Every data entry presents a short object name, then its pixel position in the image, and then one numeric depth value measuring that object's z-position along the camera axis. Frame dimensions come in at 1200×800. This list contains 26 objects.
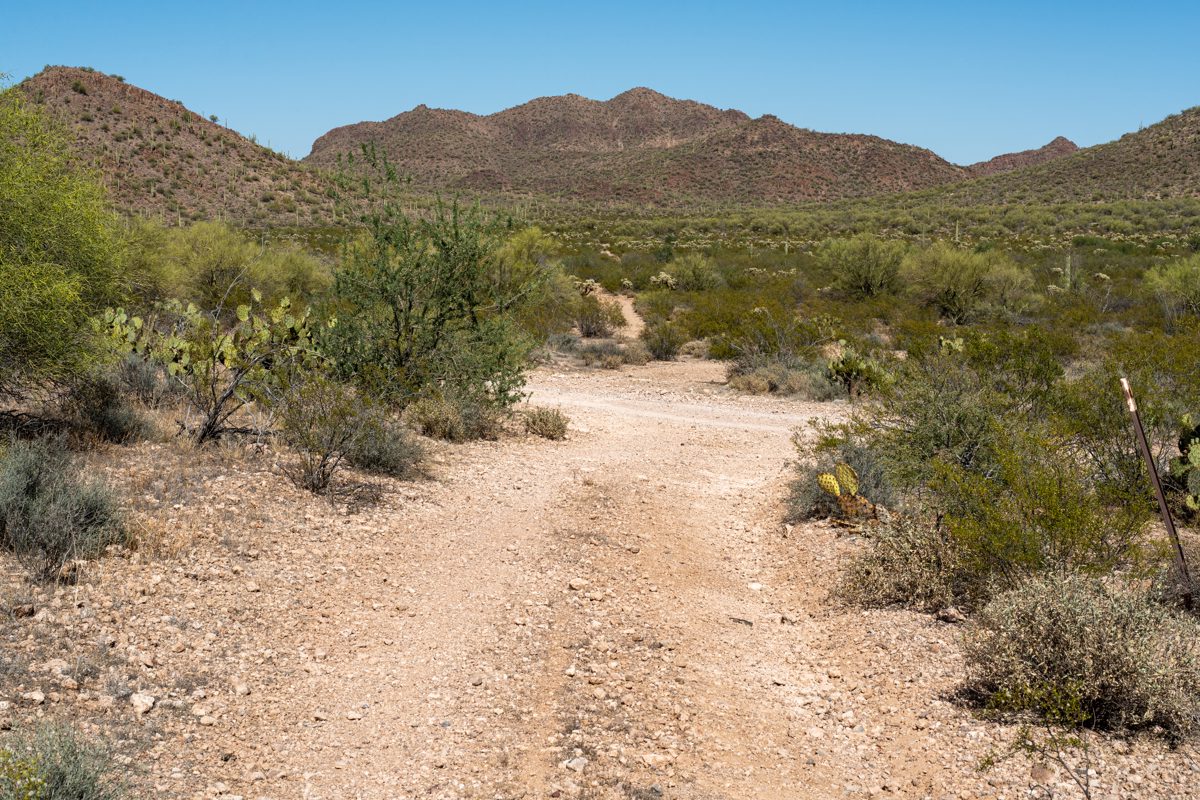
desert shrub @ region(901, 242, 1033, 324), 24.50
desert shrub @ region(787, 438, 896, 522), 8.30
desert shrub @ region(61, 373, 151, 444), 8.05
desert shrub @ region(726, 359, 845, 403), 15.68
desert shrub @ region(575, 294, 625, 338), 23.42
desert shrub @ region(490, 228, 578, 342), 20.98
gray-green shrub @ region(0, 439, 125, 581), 5.46
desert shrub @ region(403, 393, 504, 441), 10.86
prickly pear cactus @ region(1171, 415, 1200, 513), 7.23
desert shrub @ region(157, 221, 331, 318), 19.08
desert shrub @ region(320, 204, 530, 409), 11.27
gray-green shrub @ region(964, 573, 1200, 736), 4.25
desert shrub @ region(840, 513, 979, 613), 6.01
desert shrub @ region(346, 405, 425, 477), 8.50
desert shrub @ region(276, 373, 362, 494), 7.91
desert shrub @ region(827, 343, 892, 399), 14.90
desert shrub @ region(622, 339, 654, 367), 20.12
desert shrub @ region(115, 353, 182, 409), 9.63
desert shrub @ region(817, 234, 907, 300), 27.86
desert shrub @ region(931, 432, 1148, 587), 5.48
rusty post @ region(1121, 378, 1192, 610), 4.98
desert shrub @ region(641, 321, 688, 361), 20.77
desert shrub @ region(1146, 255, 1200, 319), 21.57
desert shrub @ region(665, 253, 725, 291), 31.05
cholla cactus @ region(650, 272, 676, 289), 31.09
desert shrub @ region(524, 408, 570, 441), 11.71
